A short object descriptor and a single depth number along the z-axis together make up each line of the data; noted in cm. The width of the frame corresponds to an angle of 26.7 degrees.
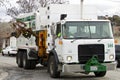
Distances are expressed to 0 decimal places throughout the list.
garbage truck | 1077
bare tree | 3814
